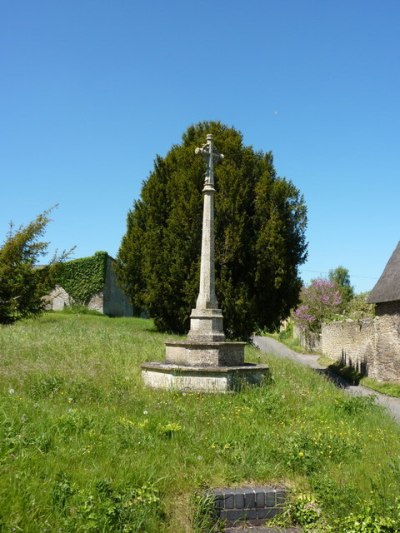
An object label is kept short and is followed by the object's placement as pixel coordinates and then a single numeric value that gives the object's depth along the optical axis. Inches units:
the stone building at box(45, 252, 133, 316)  994.7
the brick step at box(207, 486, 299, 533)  163.5
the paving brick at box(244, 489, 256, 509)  165.9
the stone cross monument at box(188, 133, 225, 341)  340.8
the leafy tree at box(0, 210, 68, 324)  641.0
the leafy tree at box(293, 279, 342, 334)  1285.7
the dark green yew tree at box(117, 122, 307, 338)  646.5
